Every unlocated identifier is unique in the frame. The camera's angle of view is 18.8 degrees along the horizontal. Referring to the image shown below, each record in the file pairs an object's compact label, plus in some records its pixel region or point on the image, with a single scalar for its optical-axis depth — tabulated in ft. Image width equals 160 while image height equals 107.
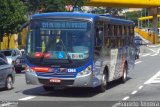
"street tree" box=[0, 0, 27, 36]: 126.11
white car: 102.57
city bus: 53.06
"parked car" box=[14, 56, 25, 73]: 100.49
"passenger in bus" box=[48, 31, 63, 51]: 53.88
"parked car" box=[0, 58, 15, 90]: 60.75
